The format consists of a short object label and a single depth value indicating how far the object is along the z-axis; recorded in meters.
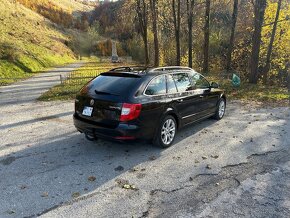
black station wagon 3.68
